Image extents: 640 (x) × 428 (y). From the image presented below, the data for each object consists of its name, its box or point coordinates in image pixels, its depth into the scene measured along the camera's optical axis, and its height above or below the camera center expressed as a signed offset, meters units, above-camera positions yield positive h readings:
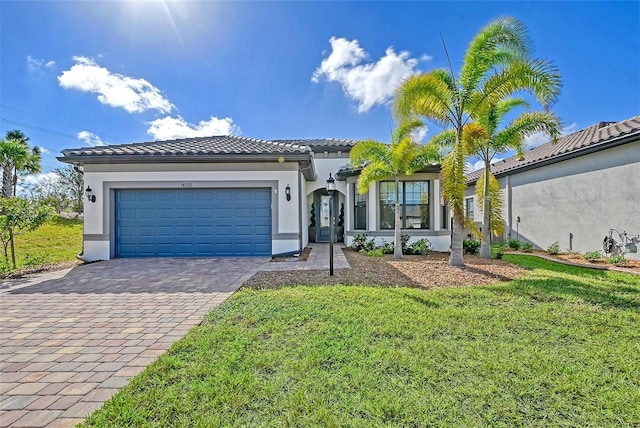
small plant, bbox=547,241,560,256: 10.85 -1.38
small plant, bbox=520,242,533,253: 11.83 -1.41
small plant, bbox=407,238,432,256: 10.69 -1.29
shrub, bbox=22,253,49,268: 8.04 -1.31
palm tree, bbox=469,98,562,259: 8.15 +2.42
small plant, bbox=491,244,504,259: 9.67 -1.37
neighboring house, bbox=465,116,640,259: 8.77 +0.98
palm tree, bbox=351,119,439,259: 9.10 +2.04
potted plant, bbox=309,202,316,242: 14.66 -0.47
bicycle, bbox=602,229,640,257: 8.57 -0.97
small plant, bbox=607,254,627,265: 8.23 -1.40
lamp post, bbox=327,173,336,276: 6.88 +0.70
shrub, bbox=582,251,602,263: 9.17 -1.40
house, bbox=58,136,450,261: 9.72 +0.59
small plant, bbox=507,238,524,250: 12.25 -1.33
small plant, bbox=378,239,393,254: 10.86 -1.29
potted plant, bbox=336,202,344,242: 14.54 -0.64
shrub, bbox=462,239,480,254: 10.97 -1.24
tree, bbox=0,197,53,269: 7.77 +0.04
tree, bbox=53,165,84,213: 26.61 +3.44
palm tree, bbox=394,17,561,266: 6.86 +3.37
